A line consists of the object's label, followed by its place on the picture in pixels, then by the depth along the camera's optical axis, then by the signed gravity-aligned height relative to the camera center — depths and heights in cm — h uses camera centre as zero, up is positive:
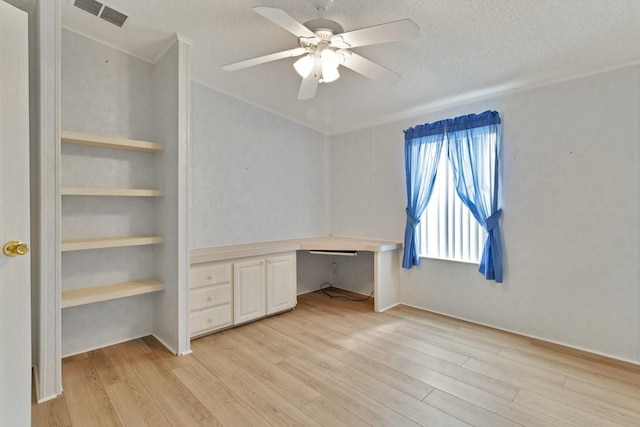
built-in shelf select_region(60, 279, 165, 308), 235 -65
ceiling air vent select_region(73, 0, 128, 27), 224 +150
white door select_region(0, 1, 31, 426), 137 -4
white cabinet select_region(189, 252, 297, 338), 285 -80
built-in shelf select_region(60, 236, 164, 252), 234 -24
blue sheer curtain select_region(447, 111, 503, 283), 303 +41
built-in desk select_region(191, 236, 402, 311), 323 -42
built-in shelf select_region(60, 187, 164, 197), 231 +16
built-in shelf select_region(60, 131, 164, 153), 237 +57
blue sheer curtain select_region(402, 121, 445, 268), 348 +48
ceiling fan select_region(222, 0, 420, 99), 164 +101
